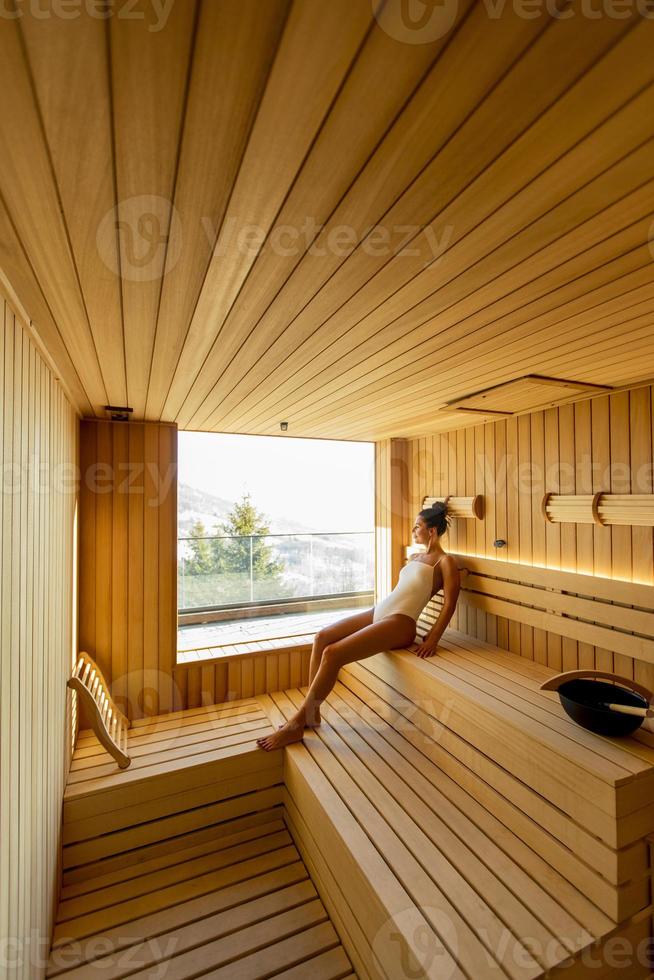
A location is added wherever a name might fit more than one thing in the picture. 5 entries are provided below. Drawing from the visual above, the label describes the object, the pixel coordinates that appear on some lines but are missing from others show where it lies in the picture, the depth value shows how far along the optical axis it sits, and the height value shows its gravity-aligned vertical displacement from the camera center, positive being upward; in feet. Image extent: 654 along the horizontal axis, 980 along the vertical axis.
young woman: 8.48 -2.85
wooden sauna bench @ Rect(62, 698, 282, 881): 7.13 -5.15
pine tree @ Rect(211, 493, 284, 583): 15.53 -2.34
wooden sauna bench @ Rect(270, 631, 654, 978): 4.66 -4.60
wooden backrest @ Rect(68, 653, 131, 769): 7.36 -4.05
